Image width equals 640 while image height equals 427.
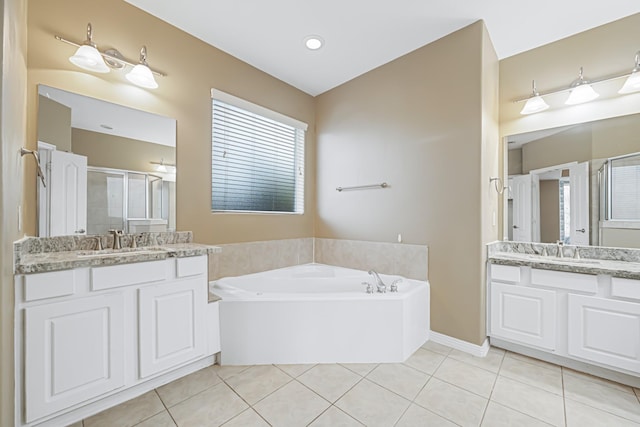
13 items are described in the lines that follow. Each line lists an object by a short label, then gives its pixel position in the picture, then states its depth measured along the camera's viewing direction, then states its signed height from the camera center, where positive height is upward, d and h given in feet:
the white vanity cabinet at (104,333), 4.32 -2.23
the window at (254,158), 8.76 +2.04
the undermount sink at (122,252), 5.34 -0.81
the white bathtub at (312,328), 6.74 -2.85
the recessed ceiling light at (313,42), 8.14 +5.27
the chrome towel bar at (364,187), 9.47 +1.01
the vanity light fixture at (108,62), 5.62 +3.41
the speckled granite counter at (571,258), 6.12 -1.18
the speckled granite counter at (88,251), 4.42 -0.78
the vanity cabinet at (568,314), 5.84 -2.40
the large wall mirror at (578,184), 6.89 +0.86
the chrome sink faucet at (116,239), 6.27 -0.58
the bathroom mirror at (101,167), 5.64 +1.11
